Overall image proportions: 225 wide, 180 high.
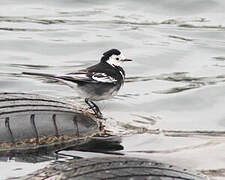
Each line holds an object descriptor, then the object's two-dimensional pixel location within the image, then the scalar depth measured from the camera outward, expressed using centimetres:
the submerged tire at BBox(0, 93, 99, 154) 1480
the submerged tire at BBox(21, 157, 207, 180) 1095
